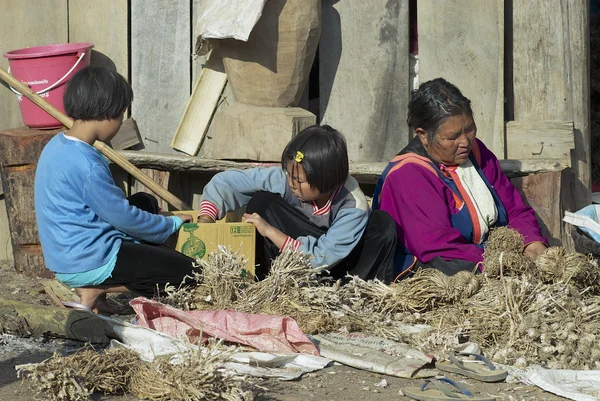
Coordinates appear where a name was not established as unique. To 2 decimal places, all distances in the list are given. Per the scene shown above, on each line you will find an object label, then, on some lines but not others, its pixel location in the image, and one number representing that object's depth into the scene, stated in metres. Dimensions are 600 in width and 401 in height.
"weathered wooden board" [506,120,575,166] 10.56
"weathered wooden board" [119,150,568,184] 10.38
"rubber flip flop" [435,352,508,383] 7.06
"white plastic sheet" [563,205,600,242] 9.19
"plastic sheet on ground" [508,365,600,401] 6.73
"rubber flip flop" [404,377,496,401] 6.45
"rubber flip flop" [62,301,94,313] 8.39
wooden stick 9.63
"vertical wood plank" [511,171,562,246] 10.27
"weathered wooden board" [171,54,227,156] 10.95
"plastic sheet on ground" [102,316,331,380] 6.89
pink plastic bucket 10.50
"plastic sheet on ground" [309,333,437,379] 7.19
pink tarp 7.50
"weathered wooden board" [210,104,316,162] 10.23
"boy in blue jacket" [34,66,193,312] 8.37
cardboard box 8.65
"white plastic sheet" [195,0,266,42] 9.90
